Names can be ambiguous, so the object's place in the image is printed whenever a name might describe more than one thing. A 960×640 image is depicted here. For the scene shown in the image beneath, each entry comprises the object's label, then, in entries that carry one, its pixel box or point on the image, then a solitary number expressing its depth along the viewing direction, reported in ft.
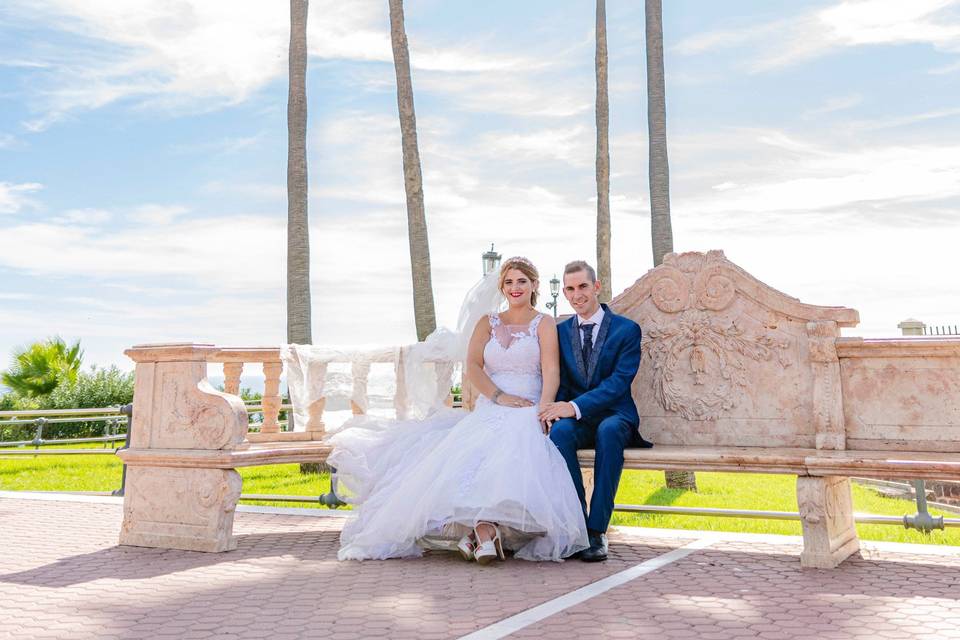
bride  15.89
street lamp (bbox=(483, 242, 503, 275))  42.73
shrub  69.23
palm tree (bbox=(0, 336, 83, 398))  76.59
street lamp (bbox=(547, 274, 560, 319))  56.02
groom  16.99
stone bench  17.26
